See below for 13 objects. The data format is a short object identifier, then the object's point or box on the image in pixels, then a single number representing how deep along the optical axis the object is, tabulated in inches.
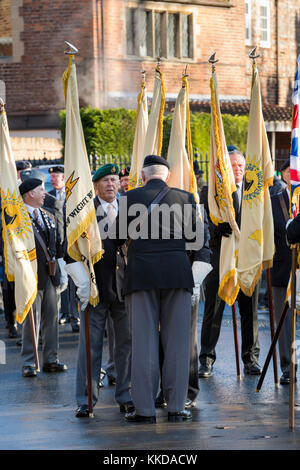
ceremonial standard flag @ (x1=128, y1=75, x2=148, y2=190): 828.6
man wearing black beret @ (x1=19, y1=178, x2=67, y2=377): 801.6
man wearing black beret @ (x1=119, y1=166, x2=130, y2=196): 977.0
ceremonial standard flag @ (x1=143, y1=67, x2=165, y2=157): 757.3
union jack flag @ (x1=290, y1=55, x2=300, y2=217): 633.0
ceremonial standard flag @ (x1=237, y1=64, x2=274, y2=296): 733.9
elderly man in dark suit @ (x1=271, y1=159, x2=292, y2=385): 721.0
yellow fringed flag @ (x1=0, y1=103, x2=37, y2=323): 800.9
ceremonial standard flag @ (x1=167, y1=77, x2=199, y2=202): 712.4
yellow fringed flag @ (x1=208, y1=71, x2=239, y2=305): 753.0
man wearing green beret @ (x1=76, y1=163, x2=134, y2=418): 630.5
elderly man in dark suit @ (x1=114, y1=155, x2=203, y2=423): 592.7
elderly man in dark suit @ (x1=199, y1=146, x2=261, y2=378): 767.1
